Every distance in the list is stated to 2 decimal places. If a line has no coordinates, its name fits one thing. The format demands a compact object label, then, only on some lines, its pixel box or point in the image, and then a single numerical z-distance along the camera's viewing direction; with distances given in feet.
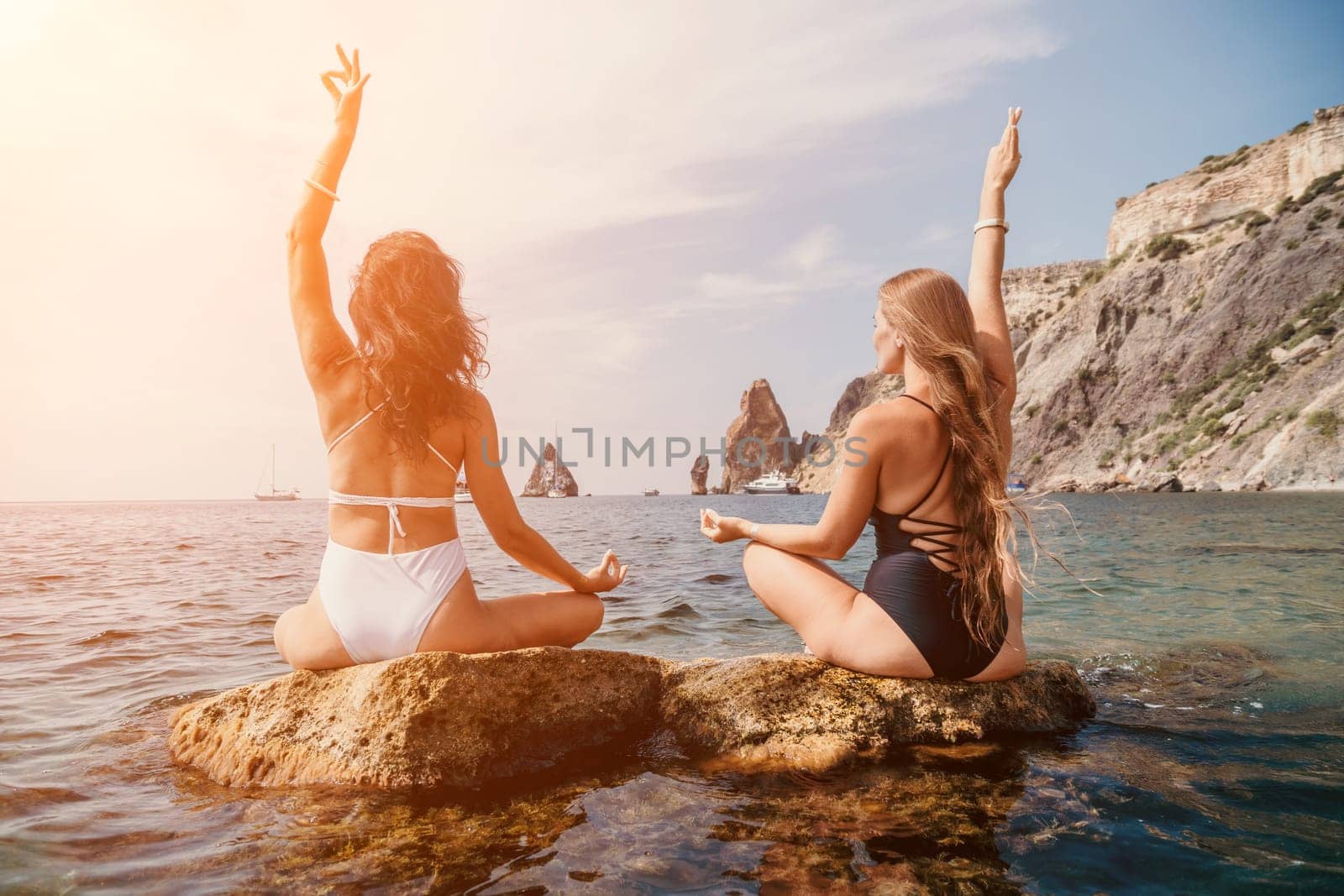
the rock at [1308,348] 135.95
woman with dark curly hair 10.59
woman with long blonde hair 10.94
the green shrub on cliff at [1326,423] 115.03
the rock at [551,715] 10.43
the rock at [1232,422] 138.72
